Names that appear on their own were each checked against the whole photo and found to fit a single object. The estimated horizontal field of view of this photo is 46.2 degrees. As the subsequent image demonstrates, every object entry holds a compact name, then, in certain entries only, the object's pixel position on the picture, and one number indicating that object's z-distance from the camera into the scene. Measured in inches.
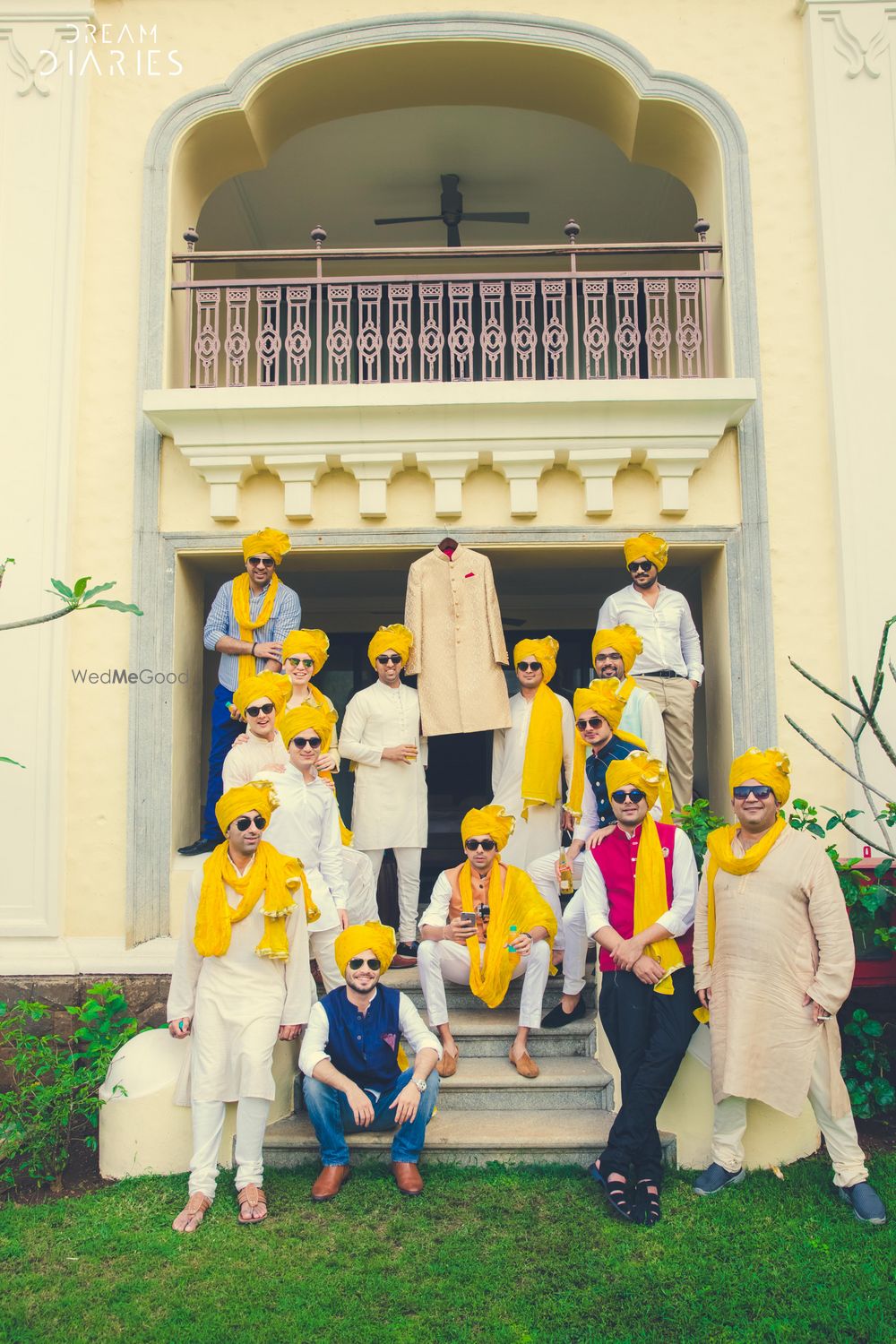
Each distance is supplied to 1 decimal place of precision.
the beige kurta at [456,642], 239.3
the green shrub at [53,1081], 181.3
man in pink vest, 168.1
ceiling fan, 320.2
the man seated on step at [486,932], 187.6
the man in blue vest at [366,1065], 161.8
